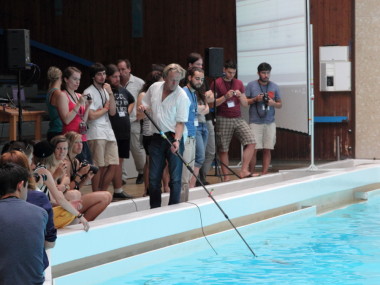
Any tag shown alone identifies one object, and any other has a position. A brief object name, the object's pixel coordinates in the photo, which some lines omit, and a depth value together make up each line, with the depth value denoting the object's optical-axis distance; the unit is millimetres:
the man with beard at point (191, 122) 12093
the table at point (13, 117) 14312
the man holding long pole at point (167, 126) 11404
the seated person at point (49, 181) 9155
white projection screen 17177
